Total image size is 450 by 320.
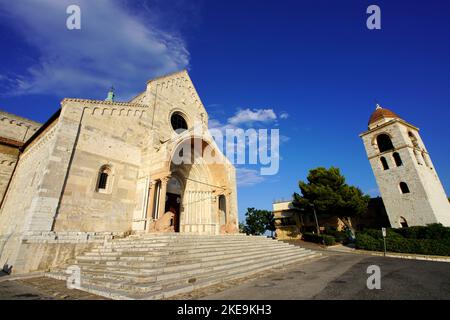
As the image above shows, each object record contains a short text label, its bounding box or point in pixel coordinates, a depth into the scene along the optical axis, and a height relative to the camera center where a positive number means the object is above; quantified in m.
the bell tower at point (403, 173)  21.05 +6.31
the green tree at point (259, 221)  43.59 +3.54
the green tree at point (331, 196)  26.14 +4.99
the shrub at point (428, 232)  17.16 +0.18
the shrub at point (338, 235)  25.55 +0.26
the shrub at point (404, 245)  15.54 -0.70
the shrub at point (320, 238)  23.45 -0.05
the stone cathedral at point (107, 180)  8.98 +3.40
